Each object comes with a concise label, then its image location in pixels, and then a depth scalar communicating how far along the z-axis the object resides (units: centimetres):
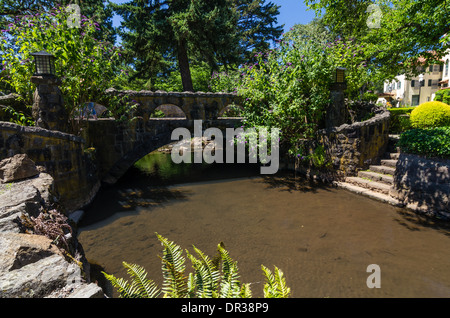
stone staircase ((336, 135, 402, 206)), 778
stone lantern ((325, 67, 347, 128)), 963
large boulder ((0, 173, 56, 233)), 273
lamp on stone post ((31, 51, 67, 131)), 715
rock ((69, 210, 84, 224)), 702
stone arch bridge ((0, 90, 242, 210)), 998
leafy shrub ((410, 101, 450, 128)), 1109
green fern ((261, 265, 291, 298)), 225
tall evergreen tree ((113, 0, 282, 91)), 1425
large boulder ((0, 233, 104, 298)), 187
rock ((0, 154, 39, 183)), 442
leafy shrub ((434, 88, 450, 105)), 2358
